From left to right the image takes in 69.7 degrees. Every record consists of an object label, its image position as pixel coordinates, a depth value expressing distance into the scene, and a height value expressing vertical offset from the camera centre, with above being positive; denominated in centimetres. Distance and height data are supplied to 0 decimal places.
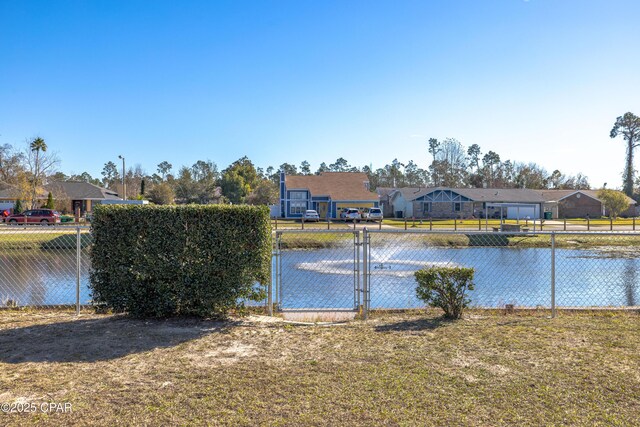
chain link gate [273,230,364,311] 770 -239
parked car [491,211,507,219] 5922 -94
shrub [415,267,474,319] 687 -119
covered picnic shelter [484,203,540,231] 5891 -42
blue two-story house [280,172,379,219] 5647 +180
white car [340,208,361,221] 4581 -69
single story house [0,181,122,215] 5253 +148
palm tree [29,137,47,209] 4891 +527
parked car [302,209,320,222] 4698 -92
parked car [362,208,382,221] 4761 -77
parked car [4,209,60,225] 3700 -80
